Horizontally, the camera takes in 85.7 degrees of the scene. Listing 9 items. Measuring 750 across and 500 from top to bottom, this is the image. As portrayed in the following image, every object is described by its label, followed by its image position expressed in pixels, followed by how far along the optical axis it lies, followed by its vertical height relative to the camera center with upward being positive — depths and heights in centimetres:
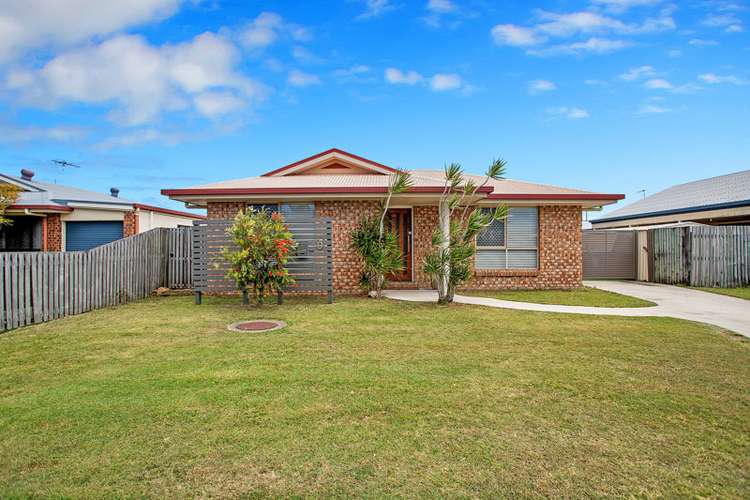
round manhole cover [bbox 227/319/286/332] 682 -131
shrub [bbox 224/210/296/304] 891 -5
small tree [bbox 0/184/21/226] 1490 +210
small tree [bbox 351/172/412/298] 1022 -2
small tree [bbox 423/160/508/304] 909 +6
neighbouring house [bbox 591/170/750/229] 1723 +198
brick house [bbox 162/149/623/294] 1111 +88
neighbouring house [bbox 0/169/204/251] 1619 +125
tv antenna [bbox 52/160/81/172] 2156 +481
